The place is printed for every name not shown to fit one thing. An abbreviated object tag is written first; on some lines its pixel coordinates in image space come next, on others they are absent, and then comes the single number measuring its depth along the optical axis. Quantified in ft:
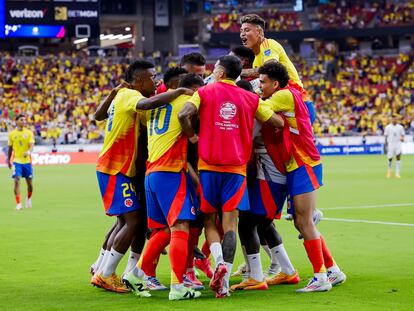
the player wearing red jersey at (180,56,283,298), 31.63
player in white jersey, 114.73
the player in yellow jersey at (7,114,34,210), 76.96
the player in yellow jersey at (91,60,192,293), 33.58
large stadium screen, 153.79
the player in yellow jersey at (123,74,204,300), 31.33
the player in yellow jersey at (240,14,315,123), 37.24
